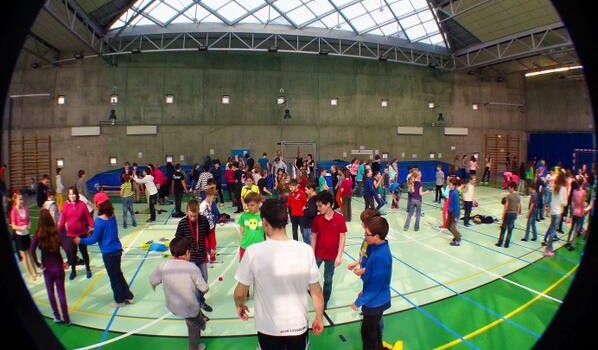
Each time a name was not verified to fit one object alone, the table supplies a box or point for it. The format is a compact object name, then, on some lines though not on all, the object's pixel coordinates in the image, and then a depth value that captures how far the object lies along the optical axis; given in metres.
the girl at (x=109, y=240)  5.17
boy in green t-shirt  5.13
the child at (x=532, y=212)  8.67
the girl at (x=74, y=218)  6.16
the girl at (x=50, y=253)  4.63
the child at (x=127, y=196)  10.01
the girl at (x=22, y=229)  6.39
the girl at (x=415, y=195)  9.80
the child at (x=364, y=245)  4.23
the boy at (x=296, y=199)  7.05
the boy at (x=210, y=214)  5.51
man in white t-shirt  2.53
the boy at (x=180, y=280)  3.69
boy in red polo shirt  4.78
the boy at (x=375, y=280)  3.43
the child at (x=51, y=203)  6.21
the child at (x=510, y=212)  8.19
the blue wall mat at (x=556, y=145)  24.22
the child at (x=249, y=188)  7.86
